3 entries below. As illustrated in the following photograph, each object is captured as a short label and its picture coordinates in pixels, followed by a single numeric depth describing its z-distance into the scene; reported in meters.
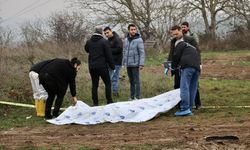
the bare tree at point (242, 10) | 32.03
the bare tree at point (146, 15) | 29.88
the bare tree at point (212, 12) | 33.88
